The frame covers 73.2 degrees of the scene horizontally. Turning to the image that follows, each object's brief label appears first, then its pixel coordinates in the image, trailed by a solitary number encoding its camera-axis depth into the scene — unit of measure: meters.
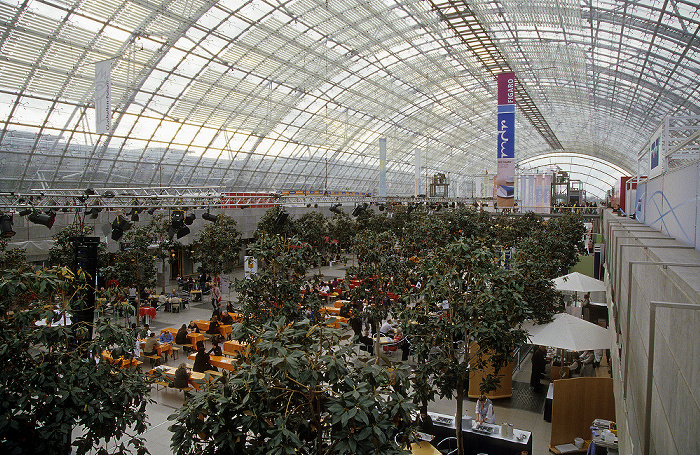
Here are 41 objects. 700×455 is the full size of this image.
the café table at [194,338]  14.44
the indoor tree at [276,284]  8.86
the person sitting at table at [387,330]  15.40
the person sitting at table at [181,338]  14.35
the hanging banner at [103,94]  15.95
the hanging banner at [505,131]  24.06
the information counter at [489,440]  7.79
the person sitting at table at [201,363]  11.95
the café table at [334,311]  18.09
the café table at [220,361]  12.05
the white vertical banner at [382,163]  34.06
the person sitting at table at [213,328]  15.42
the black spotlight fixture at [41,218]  15.59
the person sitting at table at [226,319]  16.52
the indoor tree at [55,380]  4.27
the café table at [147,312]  18.11
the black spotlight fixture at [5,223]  14.79
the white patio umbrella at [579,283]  14.62
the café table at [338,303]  19.03
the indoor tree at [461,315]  6.94
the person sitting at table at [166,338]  14.19
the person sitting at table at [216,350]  12.79
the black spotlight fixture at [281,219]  16.28
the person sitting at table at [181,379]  10.84
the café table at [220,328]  15.84
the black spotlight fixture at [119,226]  17.56
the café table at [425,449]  7.13
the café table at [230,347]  13.46
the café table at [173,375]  11.08
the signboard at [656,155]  8.60
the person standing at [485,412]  8.80
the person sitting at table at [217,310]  16.73
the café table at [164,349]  13.45
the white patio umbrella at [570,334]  10.16
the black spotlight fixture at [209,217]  19.46
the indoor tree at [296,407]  3.15
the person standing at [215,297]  19.64
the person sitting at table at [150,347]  13.31
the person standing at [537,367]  11.81
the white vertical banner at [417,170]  38.00
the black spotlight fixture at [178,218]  17.47
